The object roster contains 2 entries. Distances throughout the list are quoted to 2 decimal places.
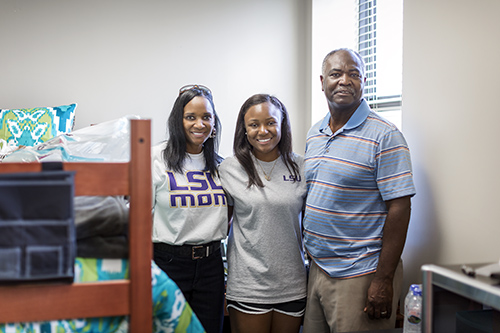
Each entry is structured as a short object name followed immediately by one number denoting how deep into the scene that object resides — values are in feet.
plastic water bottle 4.37
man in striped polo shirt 5.01
